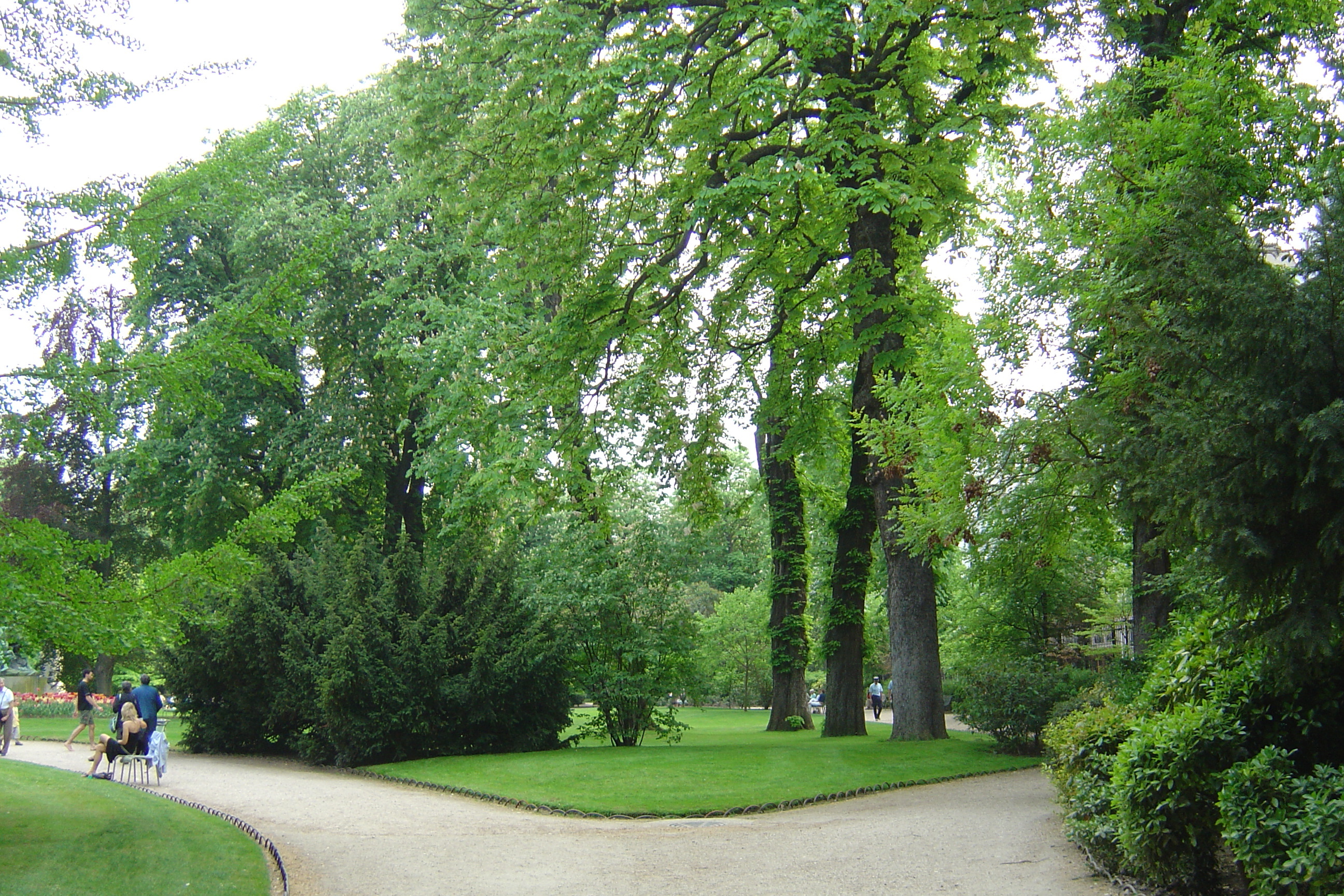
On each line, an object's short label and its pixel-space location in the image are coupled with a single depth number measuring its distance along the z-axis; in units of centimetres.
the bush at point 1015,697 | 1652
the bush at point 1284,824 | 521
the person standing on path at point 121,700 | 1701
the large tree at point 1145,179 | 731
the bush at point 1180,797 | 651
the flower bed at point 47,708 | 3412
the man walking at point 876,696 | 3781
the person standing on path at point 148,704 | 1592
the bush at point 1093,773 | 777
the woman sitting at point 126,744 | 1539
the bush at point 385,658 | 1669
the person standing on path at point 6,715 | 1956
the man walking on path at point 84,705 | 2117
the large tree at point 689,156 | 1212
